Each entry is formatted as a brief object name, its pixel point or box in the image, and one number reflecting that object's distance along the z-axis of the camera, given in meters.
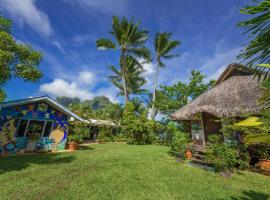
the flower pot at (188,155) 8.75
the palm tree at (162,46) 21.44
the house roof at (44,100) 8.51
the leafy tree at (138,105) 25.80
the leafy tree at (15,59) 5.62
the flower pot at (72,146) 11.42
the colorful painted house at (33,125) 8.80
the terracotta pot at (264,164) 6.03
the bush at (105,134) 19.19
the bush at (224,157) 5.99
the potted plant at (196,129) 11.97
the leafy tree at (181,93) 20.80
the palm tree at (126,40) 18.91
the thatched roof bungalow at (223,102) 8.05
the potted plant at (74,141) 11.45
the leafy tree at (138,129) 16.05
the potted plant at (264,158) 6.06
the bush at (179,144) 8.41
